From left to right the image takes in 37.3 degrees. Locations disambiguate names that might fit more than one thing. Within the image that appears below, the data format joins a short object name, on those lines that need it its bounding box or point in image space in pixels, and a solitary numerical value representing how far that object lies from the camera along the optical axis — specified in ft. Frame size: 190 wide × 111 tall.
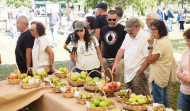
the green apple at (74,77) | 12.37
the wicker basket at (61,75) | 14.11
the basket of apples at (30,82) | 12.58
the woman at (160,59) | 11.79
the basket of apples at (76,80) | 12.26
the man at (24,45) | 15.31
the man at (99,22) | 18.31
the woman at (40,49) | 14.70
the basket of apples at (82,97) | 9.81
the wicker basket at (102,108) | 8.66
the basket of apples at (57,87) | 11.57
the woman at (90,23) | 18.95
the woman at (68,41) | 17.36
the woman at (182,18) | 53.08
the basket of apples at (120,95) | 9.75
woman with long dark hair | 13.75
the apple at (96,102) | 8.91
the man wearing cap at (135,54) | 12.55
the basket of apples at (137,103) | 8.57
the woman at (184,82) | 9.69
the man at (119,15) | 17.95
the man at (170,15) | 54.29
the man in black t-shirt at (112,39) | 15.37
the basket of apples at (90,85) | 11.30
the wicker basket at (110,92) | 10.43
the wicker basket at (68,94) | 10.84
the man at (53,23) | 41.24
